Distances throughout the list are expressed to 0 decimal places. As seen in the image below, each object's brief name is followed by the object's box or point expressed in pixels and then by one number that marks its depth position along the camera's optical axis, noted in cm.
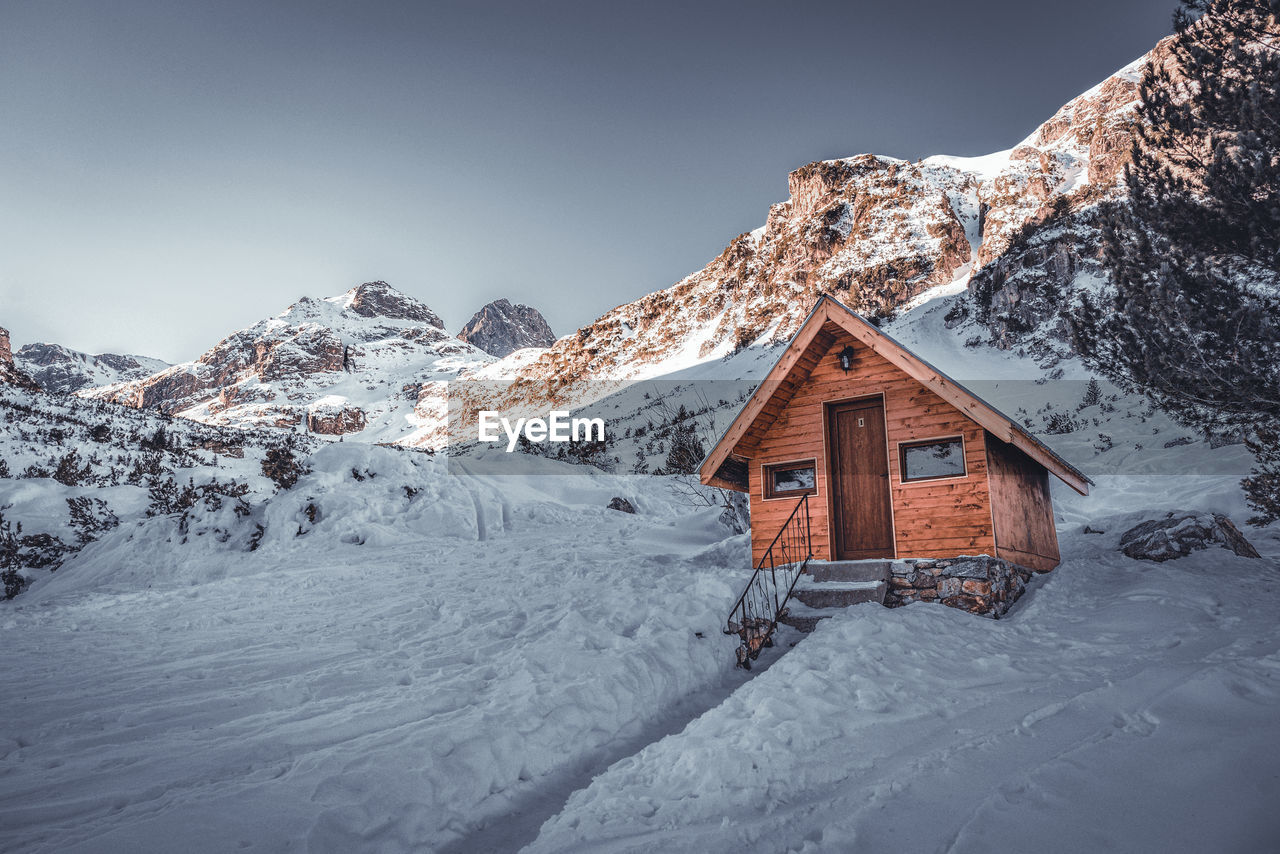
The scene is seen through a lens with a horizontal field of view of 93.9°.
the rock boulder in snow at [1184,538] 945
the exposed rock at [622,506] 1955
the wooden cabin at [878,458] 870
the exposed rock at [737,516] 1533
